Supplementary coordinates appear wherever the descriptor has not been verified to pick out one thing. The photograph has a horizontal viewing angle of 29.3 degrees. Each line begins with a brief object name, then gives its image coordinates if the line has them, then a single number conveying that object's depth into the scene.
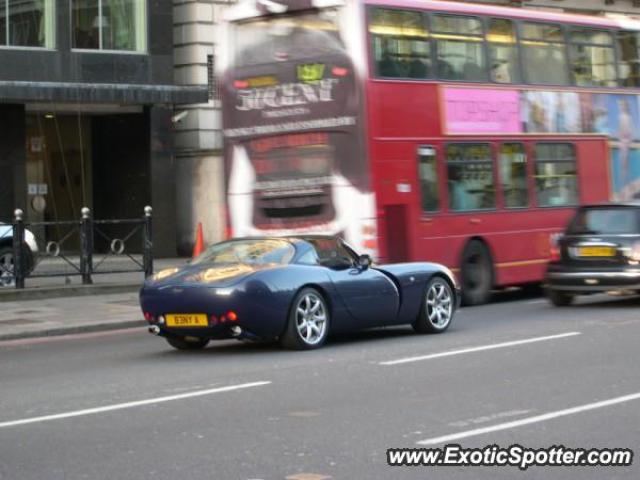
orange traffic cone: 24.10
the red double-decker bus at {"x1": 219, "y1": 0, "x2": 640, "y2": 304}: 17.66
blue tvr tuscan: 12.92
